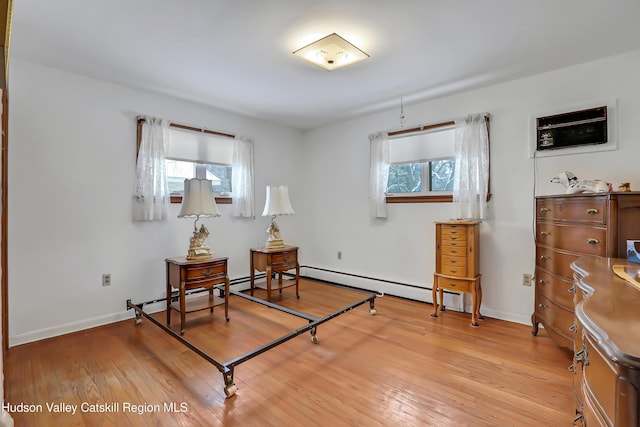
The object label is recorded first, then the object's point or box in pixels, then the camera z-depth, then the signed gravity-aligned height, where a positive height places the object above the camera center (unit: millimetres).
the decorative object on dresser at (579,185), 2250 +237
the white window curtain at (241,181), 3984 +450
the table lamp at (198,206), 2855 +77
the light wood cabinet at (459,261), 2924 -469
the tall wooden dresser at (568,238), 1904 -166
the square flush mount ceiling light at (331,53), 2189 +1268
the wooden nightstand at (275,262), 3545 -583
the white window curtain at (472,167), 3096 +508
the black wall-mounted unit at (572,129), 2537 +768
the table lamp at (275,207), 3746 +91
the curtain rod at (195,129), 3146 +1023
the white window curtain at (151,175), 3135 +414
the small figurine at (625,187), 2113 +201
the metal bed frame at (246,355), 1826 -898
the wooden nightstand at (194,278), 2717 -615
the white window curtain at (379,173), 3869 +539
